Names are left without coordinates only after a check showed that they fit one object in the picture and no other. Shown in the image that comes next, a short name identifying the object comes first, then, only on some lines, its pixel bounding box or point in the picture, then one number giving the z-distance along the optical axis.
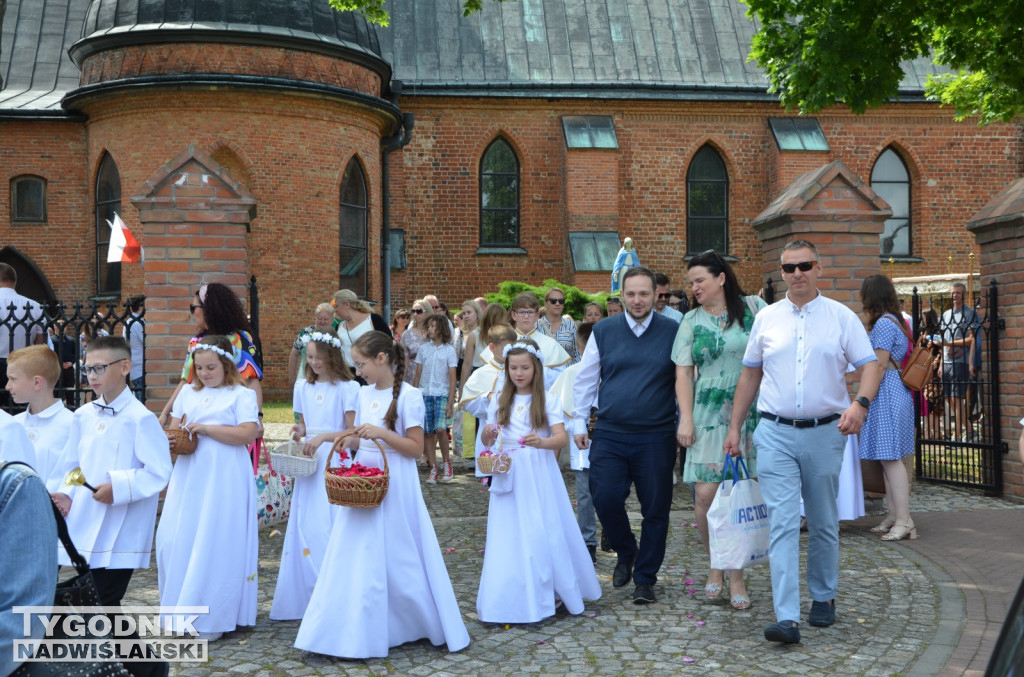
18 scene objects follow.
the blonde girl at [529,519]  5.46
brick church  17.89
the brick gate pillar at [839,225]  8.52
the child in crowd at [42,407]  4.52
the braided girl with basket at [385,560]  4.90
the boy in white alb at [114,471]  4.55
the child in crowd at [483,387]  6.43
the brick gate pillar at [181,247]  8.24
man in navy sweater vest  5.89
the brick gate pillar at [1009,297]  9.09
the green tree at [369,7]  13.33
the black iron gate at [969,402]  9.44
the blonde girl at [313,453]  5.75
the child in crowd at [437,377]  11.08
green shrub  18.72
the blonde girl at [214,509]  5.22
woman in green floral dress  5.75
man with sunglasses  5.27
